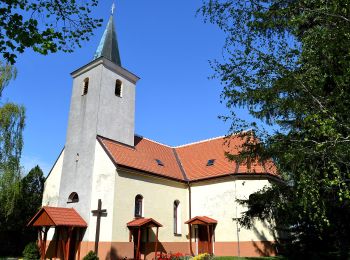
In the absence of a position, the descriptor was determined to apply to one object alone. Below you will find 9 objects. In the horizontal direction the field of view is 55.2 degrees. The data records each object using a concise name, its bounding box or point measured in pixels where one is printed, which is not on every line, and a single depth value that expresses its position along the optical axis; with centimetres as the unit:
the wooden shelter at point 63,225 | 1800
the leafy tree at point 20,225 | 2664
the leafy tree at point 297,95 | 660
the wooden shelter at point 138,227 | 1852
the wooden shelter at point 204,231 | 2184
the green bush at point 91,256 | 1686
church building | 1888
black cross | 1848
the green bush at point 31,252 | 2020
